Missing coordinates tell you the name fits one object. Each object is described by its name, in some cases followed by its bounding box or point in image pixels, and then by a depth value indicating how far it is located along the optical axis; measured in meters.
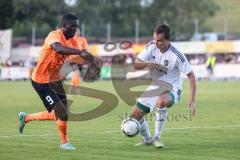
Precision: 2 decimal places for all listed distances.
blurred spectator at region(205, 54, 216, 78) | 53.91
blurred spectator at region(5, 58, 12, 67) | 58.17
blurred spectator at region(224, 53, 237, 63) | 56.51
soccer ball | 13.20
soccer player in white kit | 13.15
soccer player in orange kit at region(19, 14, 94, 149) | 13.05
